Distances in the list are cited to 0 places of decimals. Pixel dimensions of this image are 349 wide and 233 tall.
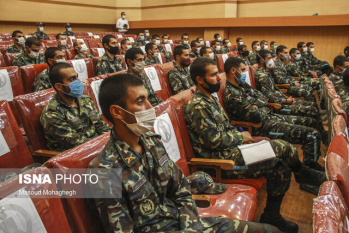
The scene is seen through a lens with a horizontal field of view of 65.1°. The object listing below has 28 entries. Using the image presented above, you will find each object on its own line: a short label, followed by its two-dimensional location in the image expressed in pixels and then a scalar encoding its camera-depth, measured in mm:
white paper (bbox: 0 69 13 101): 2468
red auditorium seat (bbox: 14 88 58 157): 1742
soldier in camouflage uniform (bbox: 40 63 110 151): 1772
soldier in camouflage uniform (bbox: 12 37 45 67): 3709
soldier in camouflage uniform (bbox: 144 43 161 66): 4621
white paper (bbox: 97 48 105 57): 5445
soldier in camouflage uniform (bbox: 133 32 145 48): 7559
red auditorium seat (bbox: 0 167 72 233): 836
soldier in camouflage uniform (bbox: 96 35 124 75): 3678
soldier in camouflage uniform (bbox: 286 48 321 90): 4719
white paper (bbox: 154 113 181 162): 1597
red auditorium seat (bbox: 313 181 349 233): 735
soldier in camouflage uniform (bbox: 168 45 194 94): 3268
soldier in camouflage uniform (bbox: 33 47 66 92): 2730
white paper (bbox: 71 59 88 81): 3338
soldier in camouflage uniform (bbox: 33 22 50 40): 7399
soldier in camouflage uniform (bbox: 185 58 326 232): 1812
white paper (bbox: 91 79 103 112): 2357
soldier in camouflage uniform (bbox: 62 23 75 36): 8370
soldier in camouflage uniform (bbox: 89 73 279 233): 1008
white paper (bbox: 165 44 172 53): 7684
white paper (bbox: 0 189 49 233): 793
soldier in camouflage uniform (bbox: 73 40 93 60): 4503
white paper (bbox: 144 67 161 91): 3105
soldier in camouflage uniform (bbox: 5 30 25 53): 4926
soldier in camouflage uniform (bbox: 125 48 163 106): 2969
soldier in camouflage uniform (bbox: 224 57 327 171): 2484
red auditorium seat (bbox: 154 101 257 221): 1406
